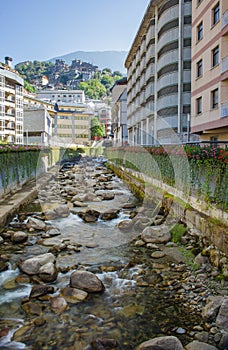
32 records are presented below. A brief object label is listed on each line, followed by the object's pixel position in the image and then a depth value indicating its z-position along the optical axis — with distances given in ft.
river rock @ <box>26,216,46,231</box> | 34.09
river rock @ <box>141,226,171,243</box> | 28.71
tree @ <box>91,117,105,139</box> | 296.36
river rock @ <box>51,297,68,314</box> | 17.46
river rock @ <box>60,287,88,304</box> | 18.51
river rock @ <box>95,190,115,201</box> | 55.29
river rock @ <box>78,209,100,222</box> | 38.37
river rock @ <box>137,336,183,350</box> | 13.56
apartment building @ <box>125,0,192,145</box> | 108.06
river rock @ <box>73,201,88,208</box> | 48.57
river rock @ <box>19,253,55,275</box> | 22.12
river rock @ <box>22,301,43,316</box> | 17.16
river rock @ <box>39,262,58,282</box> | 20.99
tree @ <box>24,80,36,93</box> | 500.33
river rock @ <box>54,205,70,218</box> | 40.93
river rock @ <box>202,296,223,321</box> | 16.05
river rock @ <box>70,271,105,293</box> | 19.56
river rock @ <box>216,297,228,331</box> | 15.03
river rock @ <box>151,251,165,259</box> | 25.13
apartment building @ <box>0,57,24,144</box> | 176.14
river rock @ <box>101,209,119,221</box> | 39.24
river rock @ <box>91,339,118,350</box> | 14.34
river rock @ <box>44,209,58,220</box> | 39.80
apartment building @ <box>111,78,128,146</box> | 221.66
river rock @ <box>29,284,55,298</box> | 18.88
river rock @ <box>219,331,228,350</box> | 14.03
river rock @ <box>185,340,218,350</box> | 13.66
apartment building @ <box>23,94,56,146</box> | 194.59
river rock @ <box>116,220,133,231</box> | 34.17
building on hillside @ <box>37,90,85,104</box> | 515.50
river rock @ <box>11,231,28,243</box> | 29.18
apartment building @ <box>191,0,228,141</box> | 68.39
